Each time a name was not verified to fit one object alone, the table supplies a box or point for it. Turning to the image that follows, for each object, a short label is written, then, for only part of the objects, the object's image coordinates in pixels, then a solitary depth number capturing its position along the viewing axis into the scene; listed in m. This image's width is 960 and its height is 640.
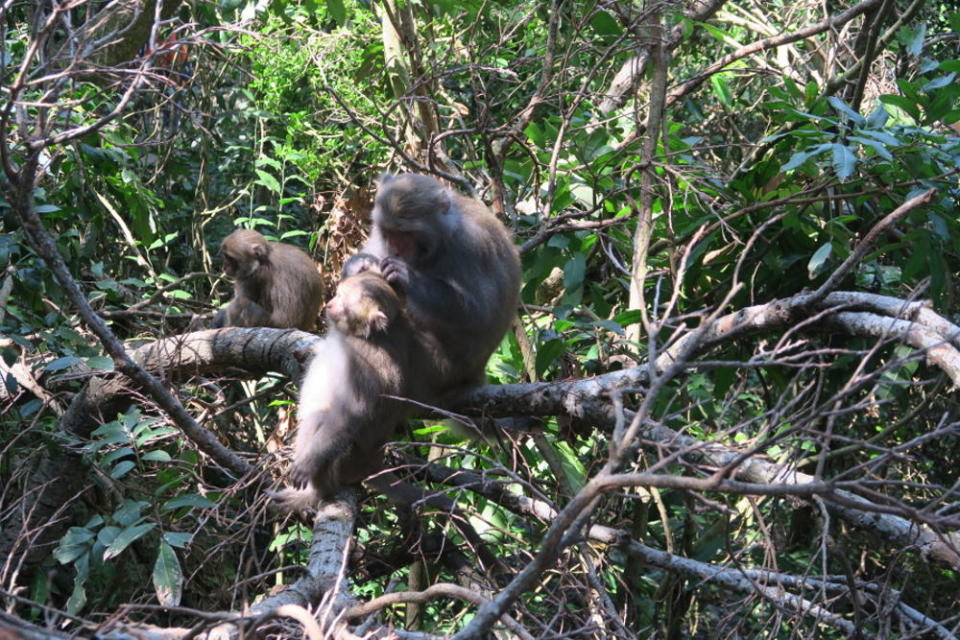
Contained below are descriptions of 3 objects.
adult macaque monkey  4.45
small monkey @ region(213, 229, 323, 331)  6.80
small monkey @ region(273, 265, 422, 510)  3.94
